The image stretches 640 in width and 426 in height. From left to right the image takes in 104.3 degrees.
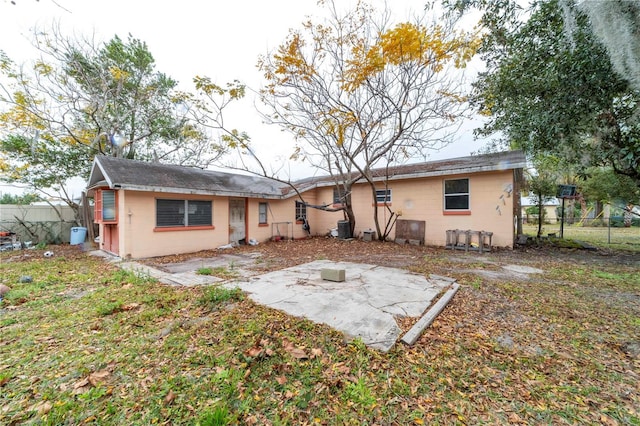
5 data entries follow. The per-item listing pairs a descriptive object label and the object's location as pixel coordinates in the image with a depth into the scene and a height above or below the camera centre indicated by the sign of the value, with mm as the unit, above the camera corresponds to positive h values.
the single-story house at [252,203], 7852 +353
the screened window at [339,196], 11617 +828
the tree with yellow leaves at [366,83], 7979 +4673
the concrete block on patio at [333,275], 4812 -1228
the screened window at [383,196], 11299 +758
